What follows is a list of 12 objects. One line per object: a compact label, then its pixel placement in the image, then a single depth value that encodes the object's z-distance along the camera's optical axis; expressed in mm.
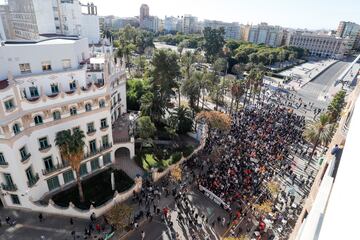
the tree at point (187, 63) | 66194
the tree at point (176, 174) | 35656
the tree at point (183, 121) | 48084
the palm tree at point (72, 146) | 27375
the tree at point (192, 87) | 58156
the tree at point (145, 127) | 38781
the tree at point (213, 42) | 109625
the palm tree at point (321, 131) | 38875
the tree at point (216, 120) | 47053
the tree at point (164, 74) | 47500
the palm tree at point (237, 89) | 56988
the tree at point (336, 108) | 42884
